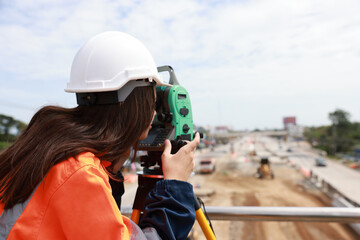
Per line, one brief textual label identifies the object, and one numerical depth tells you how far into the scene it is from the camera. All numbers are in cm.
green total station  111
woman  60
